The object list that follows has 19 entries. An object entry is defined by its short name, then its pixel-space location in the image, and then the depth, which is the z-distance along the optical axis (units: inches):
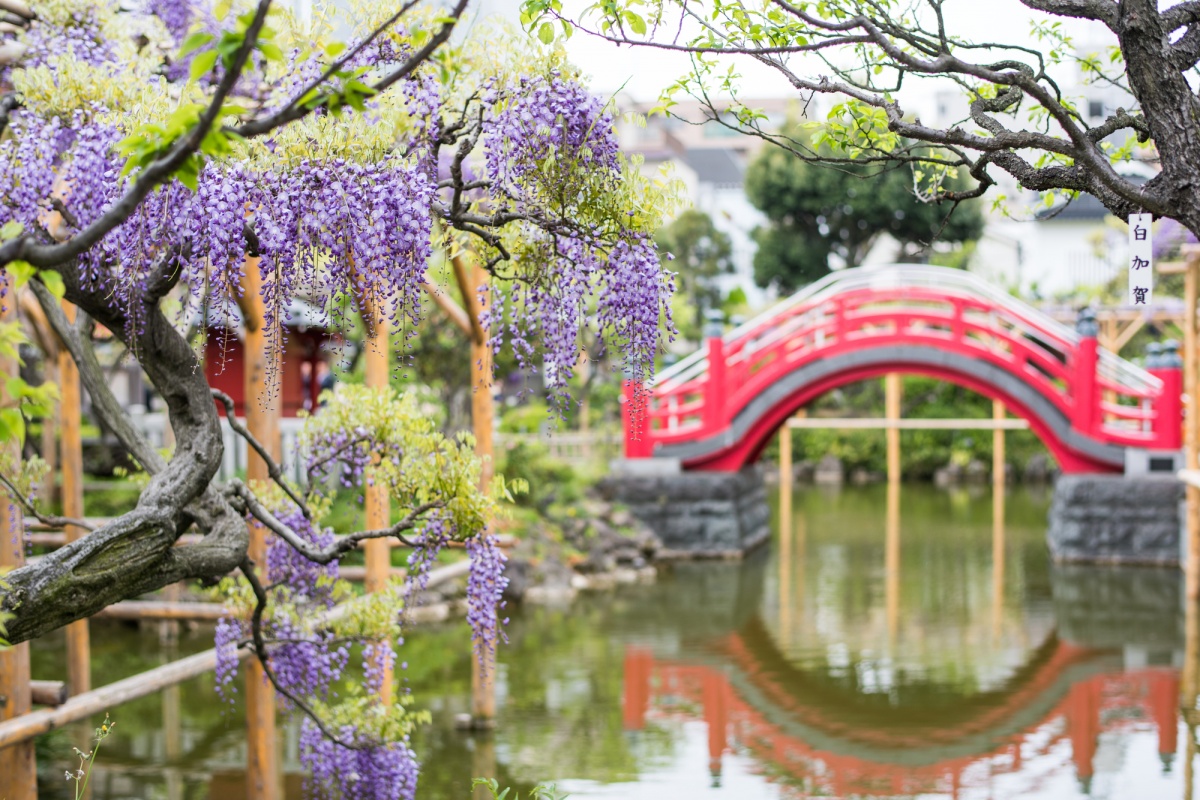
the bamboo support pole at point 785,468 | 685.3
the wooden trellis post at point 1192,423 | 378.3
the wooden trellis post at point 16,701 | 169.2
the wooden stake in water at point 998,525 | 389.3
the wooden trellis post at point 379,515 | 203.3
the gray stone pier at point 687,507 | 501.4
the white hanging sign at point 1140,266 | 140.3
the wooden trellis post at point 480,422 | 233.9
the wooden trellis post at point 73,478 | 237.3
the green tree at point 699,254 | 916.0
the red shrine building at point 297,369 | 490.0
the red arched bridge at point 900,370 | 468.1
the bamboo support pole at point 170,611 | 244.2
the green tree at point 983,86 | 119.5
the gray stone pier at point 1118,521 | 462.3
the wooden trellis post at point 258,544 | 184.2
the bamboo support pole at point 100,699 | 164.2
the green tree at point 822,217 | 838.5
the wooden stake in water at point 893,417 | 617.9
